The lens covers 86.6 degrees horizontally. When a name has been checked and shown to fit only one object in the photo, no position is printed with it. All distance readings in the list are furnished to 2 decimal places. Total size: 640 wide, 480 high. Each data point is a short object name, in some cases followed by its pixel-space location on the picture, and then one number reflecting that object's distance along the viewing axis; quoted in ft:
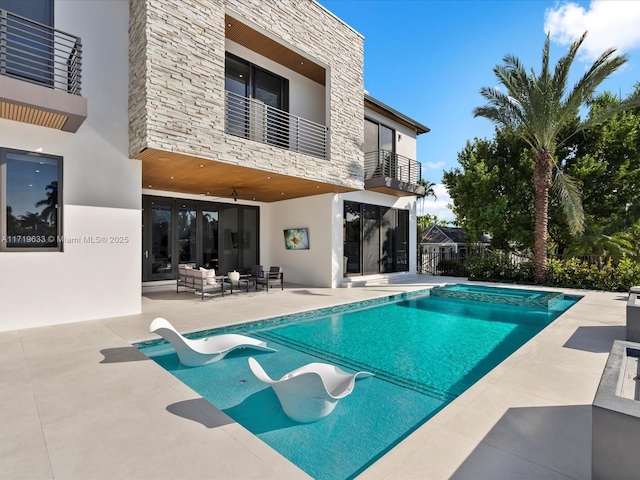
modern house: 21.91
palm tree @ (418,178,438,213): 122.43
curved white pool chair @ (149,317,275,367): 15.94
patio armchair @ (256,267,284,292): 38.47
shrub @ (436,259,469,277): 54.49
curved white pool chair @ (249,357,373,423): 11.04
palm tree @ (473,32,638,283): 37.88
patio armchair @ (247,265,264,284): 40.06
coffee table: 36.72
